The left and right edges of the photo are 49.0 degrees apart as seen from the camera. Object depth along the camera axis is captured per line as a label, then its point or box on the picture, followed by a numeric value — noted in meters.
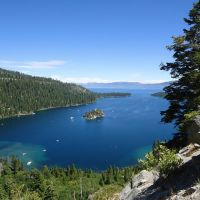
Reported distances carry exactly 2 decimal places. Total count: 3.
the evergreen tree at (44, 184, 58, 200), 68.25
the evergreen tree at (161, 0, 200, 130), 22.10
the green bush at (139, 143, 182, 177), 17.51
